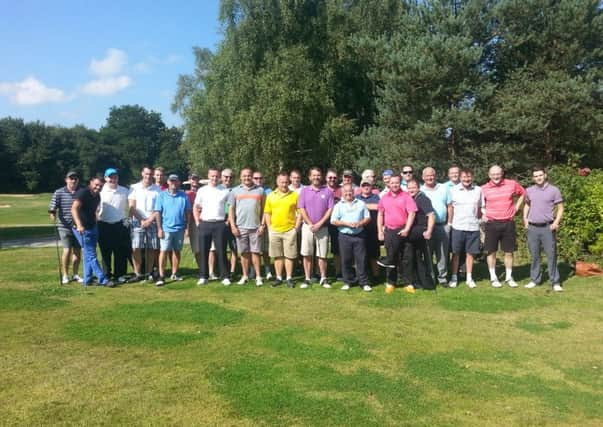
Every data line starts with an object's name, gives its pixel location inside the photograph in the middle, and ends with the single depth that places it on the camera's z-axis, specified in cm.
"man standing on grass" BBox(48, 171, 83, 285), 859
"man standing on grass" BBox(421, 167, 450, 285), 833
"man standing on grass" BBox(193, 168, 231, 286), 852
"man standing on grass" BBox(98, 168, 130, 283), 882
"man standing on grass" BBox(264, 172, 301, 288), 835
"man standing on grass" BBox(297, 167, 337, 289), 826
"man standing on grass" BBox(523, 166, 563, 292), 805
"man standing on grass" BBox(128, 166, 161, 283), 881
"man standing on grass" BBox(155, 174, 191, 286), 863
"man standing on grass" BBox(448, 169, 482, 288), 823
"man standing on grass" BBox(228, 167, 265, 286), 843
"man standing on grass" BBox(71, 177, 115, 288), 834
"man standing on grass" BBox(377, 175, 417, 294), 788
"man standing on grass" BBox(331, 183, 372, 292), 809
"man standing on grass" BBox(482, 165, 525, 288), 817
